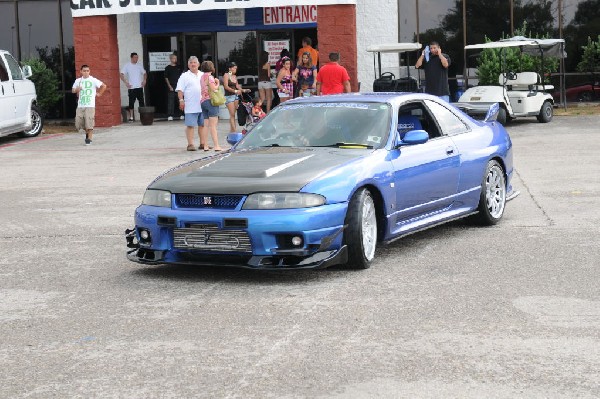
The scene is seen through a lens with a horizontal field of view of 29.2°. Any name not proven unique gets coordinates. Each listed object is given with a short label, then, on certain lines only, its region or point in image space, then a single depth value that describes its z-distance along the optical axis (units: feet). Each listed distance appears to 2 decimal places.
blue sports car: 27.50
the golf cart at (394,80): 84.94
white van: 77.92
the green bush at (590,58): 96.07
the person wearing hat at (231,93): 72.79
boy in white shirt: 74.49
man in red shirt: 67.92
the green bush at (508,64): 90.53
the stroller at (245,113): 74.69
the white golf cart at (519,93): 77.30
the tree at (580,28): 97.66
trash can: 92.73
